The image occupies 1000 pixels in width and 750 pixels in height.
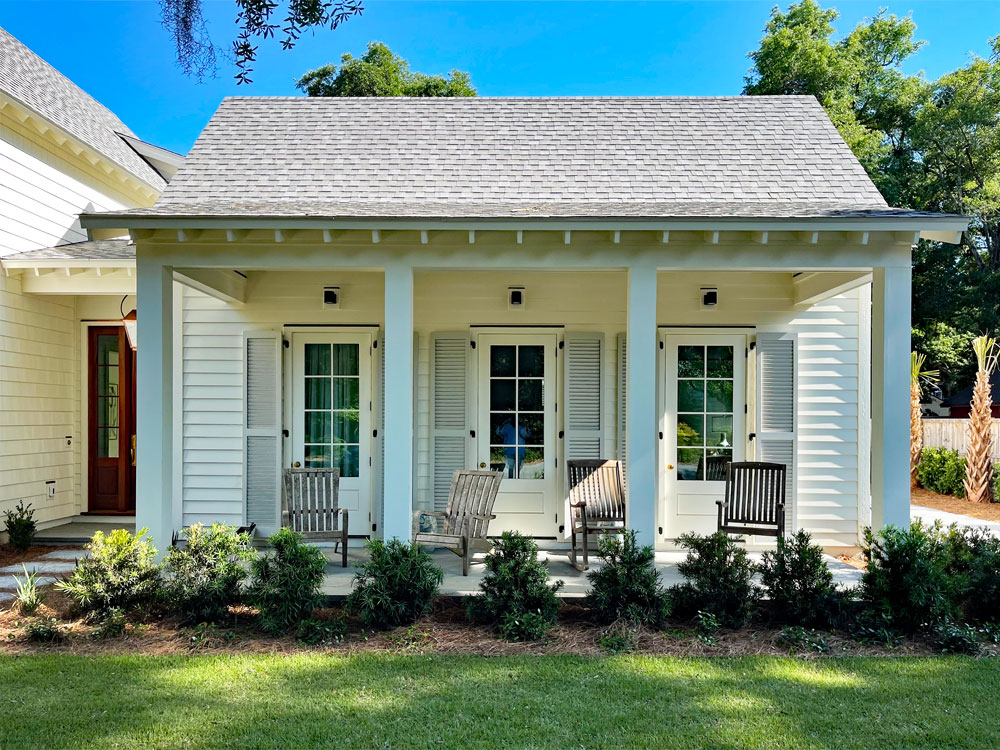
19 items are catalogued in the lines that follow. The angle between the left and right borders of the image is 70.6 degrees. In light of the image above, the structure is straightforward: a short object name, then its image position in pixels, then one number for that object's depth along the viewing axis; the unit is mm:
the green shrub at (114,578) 4672
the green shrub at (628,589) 4777
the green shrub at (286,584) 4625
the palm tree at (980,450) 11664
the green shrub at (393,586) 4730
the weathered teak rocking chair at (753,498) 6395
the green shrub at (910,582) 4578
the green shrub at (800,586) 4758
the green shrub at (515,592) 4758
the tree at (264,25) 3430
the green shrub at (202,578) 4734
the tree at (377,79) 20266
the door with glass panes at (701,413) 7145
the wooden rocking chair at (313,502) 6266
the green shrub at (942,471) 12406
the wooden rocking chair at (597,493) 6473
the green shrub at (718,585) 4816
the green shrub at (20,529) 6988
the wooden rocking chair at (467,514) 5836
